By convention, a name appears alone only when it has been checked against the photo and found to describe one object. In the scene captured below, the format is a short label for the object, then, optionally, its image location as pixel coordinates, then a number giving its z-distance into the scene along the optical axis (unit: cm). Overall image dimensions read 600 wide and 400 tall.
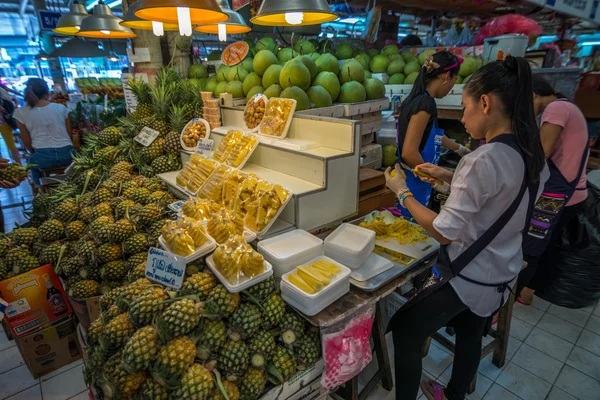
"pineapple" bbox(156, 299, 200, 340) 144
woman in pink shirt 261
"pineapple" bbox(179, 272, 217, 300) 164
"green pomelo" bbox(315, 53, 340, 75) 312
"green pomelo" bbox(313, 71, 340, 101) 300
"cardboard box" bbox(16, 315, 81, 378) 252
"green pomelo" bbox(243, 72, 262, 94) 335
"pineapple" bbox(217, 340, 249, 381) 148
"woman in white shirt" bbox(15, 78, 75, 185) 479
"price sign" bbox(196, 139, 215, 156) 327
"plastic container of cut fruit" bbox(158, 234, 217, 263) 178
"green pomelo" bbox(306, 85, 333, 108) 292
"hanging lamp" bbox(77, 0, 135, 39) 360
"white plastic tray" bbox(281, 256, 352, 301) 158
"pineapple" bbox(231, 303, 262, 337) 155
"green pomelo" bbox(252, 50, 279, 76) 320
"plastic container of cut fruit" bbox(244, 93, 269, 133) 303
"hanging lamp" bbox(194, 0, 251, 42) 320
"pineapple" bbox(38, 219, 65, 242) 261
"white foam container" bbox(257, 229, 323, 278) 184
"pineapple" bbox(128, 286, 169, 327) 153
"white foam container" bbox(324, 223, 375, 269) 189
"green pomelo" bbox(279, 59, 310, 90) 283
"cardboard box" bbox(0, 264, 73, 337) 241
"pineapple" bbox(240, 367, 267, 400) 149
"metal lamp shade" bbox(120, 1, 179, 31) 222
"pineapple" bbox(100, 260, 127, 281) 230
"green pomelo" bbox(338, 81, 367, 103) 309
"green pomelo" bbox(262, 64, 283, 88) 309
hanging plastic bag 168
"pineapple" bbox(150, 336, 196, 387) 139
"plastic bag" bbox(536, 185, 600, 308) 293
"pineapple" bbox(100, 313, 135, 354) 154
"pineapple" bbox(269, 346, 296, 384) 157
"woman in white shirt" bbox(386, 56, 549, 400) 139
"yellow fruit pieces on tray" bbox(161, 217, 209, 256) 179
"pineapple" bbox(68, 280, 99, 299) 229
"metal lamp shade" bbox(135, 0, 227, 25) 208
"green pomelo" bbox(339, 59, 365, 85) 316
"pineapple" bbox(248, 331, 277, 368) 154
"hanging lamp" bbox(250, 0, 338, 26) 230
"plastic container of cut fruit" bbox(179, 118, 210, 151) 345
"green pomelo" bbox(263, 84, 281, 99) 302
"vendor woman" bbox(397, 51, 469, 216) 248
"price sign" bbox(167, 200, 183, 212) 254
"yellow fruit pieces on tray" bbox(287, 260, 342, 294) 163
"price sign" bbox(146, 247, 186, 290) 169
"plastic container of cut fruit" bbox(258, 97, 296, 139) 272
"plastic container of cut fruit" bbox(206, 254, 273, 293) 159
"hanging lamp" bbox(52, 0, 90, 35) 445
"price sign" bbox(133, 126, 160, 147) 355
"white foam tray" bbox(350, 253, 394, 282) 183
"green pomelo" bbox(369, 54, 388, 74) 440
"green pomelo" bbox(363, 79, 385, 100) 329
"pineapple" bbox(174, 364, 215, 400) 136
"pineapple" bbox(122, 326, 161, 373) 140
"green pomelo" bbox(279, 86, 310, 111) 279
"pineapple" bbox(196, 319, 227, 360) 150
